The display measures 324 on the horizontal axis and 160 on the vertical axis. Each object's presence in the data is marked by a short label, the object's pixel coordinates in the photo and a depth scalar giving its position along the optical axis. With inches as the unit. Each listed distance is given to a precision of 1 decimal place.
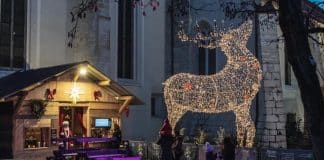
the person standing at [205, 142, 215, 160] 677.1
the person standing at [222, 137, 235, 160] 552.1
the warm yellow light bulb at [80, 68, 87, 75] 782.5
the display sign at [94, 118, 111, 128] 824.9
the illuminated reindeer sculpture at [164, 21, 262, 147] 846.5
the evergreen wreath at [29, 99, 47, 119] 729.0
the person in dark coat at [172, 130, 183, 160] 716.7
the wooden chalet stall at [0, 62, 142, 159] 724.0
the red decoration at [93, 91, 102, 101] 815.7
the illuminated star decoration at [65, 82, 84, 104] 782.5
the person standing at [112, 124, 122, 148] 778.2
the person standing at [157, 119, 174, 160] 701.9
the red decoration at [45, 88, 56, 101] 746.2
